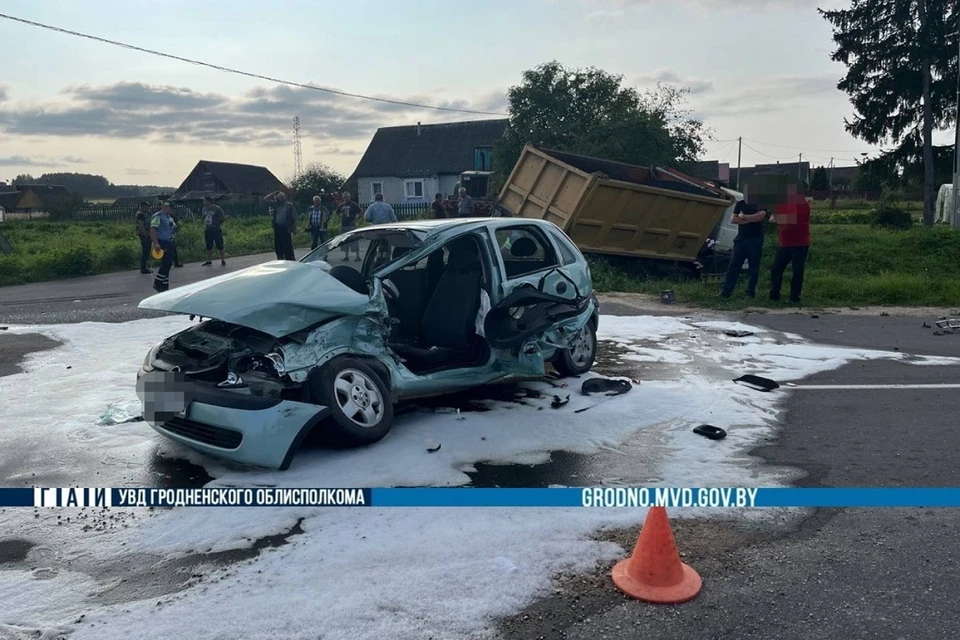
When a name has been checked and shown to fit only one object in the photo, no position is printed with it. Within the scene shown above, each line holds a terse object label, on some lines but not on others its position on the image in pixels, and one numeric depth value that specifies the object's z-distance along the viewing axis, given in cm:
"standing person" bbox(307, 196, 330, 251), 1806
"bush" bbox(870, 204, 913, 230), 2228
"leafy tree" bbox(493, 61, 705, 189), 2306
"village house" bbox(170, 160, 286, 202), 6756
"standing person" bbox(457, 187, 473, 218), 1769
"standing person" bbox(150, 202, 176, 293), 1377
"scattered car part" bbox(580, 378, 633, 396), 661
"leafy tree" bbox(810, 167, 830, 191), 4750
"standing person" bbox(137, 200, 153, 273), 1691
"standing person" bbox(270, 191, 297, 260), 1623
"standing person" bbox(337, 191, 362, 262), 1769
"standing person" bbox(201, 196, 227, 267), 1797
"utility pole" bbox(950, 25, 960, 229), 2181
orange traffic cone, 331
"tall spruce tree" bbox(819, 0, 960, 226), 2748
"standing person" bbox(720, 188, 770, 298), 1173
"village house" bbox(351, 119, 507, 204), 5016
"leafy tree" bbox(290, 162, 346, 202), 5511
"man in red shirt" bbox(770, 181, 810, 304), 1134
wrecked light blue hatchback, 470
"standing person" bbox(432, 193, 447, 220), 1881
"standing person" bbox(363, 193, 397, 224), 1614
